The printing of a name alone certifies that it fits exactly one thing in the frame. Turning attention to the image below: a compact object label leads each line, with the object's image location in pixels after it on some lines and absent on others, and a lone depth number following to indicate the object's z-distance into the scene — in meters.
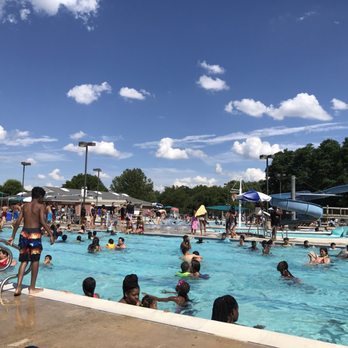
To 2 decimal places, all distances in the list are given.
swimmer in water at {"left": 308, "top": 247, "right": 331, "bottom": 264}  13.85
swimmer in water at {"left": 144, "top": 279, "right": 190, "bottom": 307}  7.94
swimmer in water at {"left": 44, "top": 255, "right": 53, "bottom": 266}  13.03
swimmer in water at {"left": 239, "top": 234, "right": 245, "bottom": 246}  19.26
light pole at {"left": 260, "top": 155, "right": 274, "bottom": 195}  34.50
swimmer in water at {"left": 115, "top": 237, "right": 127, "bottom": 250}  17.36
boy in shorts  6.03
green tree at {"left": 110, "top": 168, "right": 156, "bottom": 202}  109.69
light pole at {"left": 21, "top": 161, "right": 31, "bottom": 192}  44.31
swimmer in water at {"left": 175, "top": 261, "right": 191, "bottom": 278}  11.26
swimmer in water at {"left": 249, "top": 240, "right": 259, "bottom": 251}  17.25
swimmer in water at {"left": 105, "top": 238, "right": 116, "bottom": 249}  17.28
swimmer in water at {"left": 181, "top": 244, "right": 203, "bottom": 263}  13.70
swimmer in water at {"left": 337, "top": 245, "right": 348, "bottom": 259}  15.51
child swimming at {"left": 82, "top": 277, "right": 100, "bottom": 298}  6.78
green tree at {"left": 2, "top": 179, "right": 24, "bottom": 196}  104.29
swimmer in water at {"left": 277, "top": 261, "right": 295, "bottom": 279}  10.82
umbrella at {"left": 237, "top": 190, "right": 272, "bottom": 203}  23.90
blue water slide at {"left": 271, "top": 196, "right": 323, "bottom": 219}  26.44
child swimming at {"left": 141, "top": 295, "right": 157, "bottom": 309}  6.31
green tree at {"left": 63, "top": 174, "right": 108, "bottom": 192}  115.38
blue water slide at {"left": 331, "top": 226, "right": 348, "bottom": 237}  25.48
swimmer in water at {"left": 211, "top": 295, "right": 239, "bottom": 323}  5.01
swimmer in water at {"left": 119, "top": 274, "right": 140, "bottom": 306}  6.09
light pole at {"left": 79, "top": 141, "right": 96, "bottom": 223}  32.34
